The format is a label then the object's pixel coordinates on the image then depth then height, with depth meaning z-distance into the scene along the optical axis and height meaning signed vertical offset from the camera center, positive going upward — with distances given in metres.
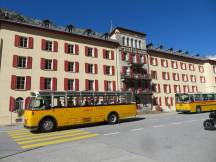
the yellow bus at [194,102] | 25.34 -0.62
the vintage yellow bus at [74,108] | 13.55 -0.72
